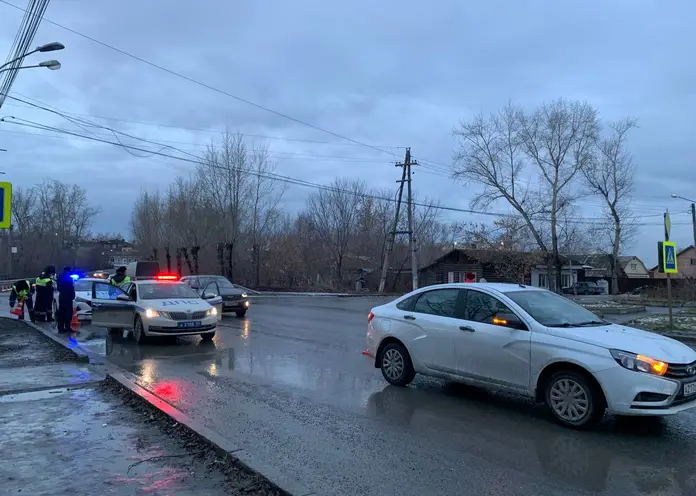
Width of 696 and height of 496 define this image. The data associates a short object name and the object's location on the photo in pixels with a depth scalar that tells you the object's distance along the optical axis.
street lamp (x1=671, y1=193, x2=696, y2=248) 49.01
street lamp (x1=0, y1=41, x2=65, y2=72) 12.89
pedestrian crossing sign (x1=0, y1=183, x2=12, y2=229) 9.58
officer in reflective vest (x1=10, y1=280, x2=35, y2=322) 19.14
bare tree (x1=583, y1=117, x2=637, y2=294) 52.69
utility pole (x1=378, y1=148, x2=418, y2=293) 39.53
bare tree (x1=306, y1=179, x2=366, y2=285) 51.65
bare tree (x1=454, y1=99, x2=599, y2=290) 41.34
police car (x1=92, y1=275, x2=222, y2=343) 12.90
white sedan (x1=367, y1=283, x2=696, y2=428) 5.68
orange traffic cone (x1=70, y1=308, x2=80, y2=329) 16.78
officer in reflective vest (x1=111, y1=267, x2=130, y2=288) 16.44
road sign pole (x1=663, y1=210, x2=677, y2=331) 14.77
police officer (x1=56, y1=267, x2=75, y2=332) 14.84
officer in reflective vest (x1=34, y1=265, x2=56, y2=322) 17.31
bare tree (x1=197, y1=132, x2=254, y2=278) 43.91
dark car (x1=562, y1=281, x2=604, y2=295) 63.08
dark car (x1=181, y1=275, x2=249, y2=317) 20.03
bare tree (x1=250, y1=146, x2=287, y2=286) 45.66
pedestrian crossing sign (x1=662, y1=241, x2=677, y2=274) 14.76
